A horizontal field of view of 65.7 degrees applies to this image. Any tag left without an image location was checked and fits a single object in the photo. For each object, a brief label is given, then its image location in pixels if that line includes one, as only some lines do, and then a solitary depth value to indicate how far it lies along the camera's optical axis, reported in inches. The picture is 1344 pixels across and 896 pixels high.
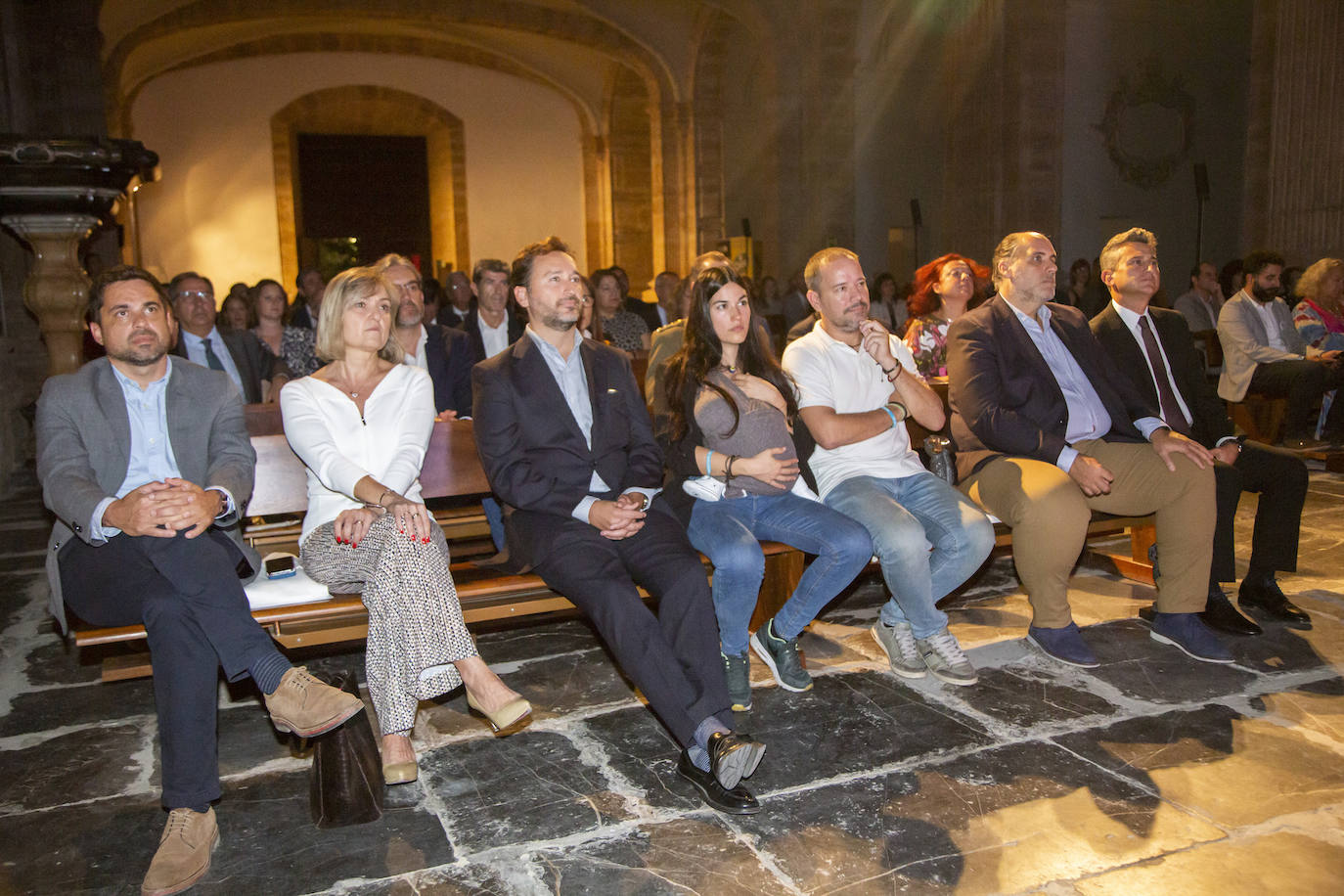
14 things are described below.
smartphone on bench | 118.3
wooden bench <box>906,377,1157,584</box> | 167.9
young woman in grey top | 123.8
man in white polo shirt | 127.7
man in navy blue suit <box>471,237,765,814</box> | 103.6
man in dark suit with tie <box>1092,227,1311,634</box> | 145.3
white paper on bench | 111.4
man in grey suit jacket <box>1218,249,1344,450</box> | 254.2
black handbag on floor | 97.2
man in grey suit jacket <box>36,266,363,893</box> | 94.6
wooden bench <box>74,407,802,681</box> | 109.2
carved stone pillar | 227.5
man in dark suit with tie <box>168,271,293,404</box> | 192.5
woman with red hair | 186.1
